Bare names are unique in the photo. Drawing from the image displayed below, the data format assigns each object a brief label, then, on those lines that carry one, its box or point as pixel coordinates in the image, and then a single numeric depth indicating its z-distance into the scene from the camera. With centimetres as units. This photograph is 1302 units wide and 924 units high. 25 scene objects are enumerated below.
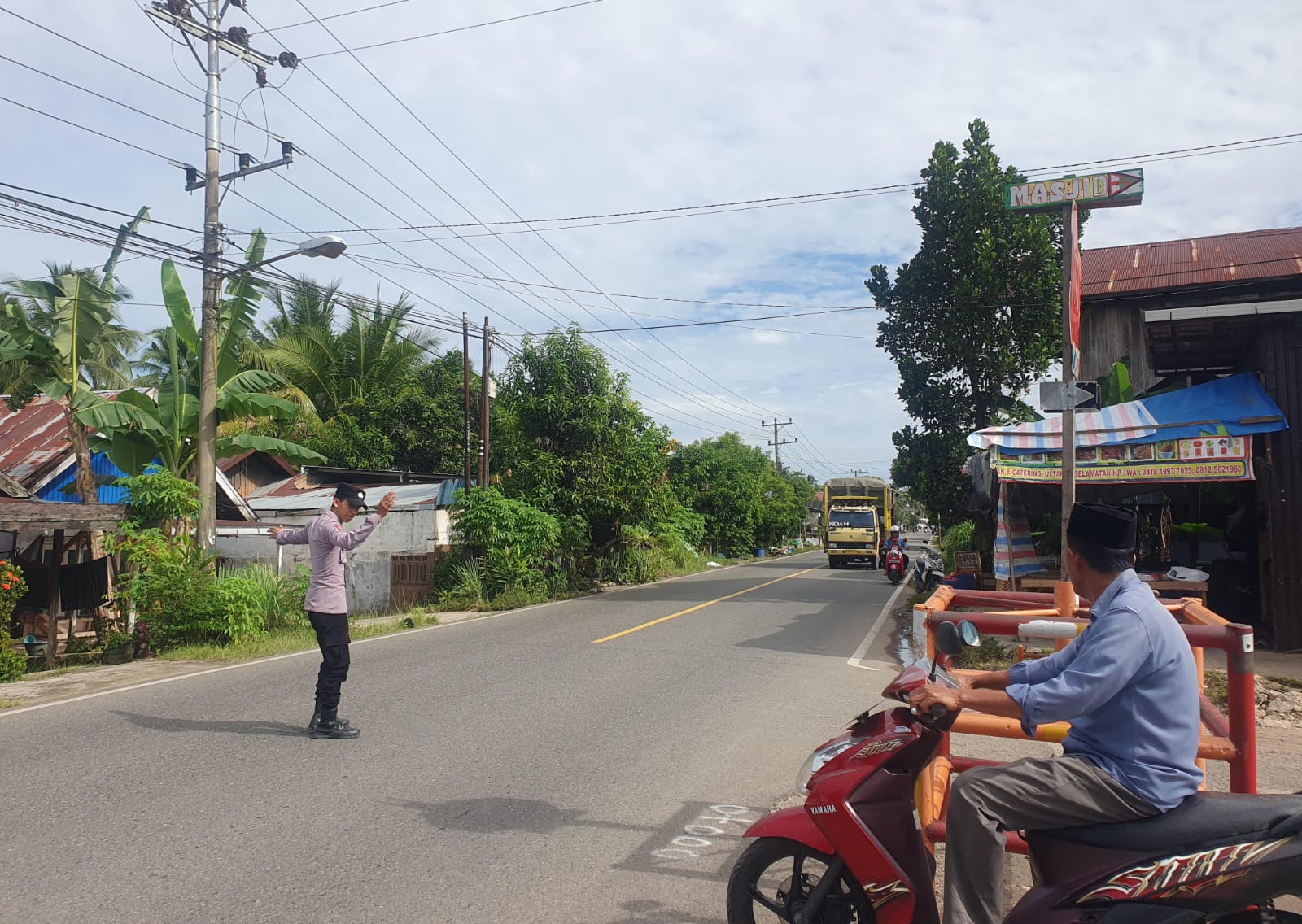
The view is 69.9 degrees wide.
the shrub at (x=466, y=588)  1903
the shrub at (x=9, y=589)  1074
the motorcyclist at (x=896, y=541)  2689
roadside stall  1166
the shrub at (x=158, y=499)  1271
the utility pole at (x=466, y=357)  2316
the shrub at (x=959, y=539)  2872
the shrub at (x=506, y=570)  1940
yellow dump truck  3591
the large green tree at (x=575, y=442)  2128
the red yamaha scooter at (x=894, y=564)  2612
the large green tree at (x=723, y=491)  4369
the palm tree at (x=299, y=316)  3406
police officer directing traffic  709
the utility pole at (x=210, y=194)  1454
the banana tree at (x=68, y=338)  1406
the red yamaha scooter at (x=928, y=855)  275
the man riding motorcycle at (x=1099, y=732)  296
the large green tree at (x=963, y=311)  1962
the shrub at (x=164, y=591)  1248
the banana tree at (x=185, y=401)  1488
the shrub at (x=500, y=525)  1956
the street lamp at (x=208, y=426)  1445
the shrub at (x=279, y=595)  1396
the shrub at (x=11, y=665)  1053
